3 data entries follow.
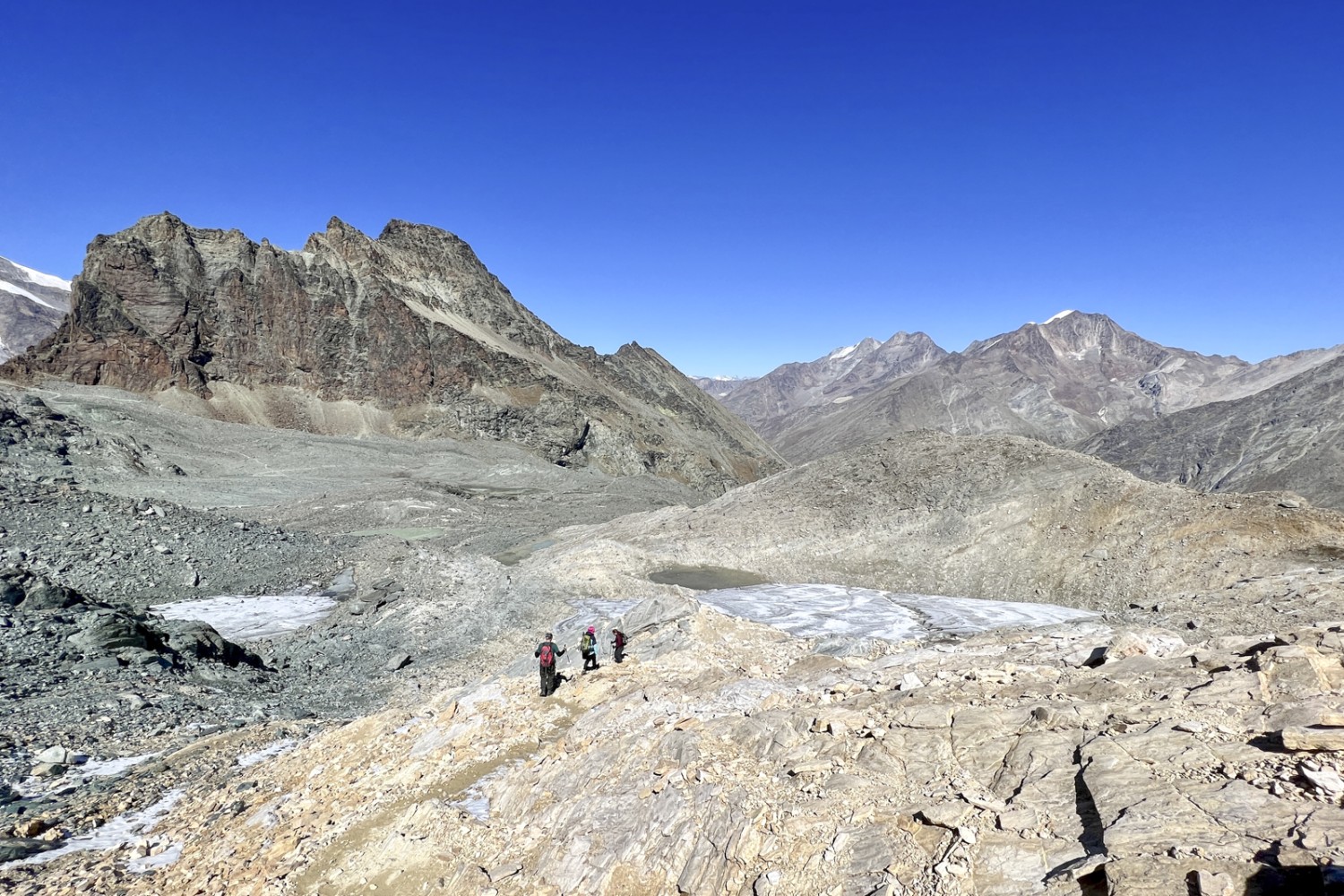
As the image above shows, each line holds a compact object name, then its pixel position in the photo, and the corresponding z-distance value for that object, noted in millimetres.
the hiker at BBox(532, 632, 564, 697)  11734
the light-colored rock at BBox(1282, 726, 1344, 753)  5848
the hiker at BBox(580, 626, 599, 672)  13062
